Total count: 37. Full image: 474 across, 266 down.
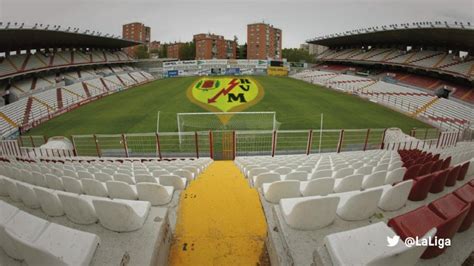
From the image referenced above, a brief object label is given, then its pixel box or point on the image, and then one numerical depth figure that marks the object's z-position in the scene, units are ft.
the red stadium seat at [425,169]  16.20
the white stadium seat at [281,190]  12.51
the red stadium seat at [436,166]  17.46
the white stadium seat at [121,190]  12.72
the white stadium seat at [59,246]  5.69
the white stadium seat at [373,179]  13.74
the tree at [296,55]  323.37
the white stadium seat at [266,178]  16.26
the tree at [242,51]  312.29
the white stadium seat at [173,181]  16.24
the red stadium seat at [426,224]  7.17
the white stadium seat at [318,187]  12.52
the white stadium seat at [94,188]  13.37
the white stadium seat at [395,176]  14.71
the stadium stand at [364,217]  6.72
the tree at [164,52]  355.07
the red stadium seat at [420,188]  11.66
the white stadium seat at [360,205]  9.27
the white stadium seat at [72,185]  13.99
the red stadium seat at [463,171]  14.97
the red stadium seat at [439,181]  12.64
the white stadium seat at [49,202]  10.31
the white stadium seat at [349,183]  13.15
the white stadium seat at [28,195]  11.47
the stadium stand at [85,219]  6.90
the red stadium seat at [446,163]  18.29
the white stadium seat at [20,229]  6.82
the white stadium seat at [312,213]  8.62
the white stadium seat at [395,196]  10.36
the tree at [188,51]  305.53
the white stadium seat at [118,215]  8.81
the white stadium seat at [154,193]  12.62
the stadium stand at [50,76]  79.97
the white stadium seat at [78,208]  9.51
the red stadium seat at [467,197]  8.72
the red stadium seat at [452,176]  13.79
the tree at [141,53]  283.79
